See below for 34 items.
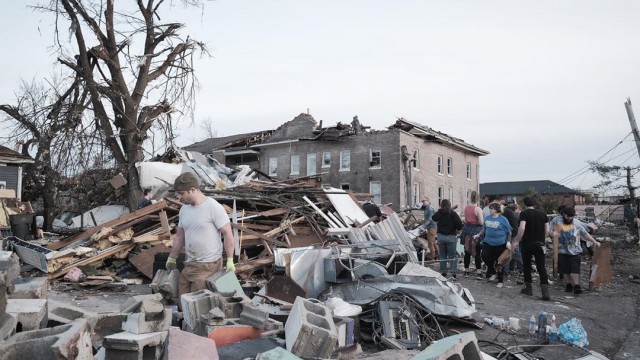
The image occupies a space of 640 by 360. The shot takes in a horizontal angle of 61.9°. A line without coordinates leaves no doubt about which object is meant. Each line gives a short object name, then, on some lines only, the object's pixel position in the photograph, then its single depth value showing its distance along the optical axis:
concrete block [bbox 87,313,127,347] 4.50
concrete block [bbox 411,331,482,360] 3.83
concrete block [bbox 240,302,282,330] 4.71
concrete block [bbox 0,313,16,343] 3.40
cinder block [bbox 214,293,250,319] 4.98
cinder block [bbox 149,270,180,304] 6.04
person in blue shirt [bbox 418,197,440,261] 13.22
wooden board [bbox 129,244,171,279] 9.93
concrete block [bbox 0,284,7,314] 3.67
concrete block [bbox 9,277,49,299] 4.88
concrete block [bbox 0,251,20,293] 4.30
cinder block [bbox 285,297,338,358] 4.05
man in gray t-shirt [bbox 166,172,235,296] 5.60
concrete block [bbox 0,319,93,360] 3.02
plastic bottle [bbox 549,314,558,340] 6.54
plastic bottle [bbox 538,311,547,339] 6.57
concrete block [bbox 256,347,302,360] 3.62
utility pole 21.45
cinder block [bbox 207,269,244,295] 5.48
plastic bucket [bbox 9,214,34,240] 13.85
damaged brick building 36.53
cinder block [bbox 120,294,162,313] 4.59
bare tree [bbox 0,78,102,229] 16.02
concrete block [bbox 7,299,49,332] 3.93
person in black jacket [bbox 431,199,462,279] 11.05
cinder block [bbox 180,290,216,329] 4.75
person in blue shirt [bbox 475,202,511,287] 10.52
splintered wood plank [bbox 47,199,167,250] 10.88
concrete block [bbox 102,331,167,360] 3.72
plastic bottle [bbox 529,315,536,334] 6.95
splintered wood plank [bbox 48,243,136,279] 9.50
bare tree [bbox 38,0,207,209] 17.06
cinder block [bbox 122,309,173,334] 4.05
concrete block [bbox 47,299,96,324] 4.51
